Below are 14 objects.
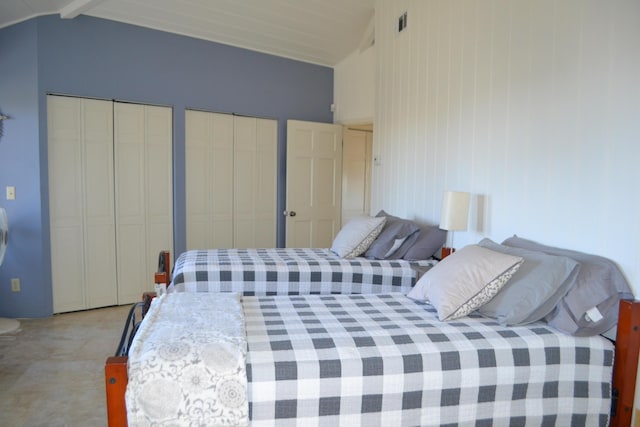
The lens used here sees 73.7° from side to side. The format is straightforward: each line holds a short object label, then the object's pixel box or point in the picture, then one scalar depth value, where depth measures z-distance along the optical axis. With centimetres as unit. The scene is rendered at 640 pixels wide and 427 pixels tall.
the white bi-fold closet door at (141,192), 424
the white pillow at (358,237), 304
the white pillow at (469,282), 187
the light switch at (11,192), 375
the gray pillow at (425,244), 301
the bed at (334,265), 268
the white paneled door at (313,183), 513
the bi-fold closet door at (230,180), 465
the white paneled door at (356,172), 563
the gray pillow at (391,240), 302
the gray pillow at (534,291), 179
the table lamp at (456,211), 259
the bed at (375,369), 135
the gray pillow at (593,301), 172
